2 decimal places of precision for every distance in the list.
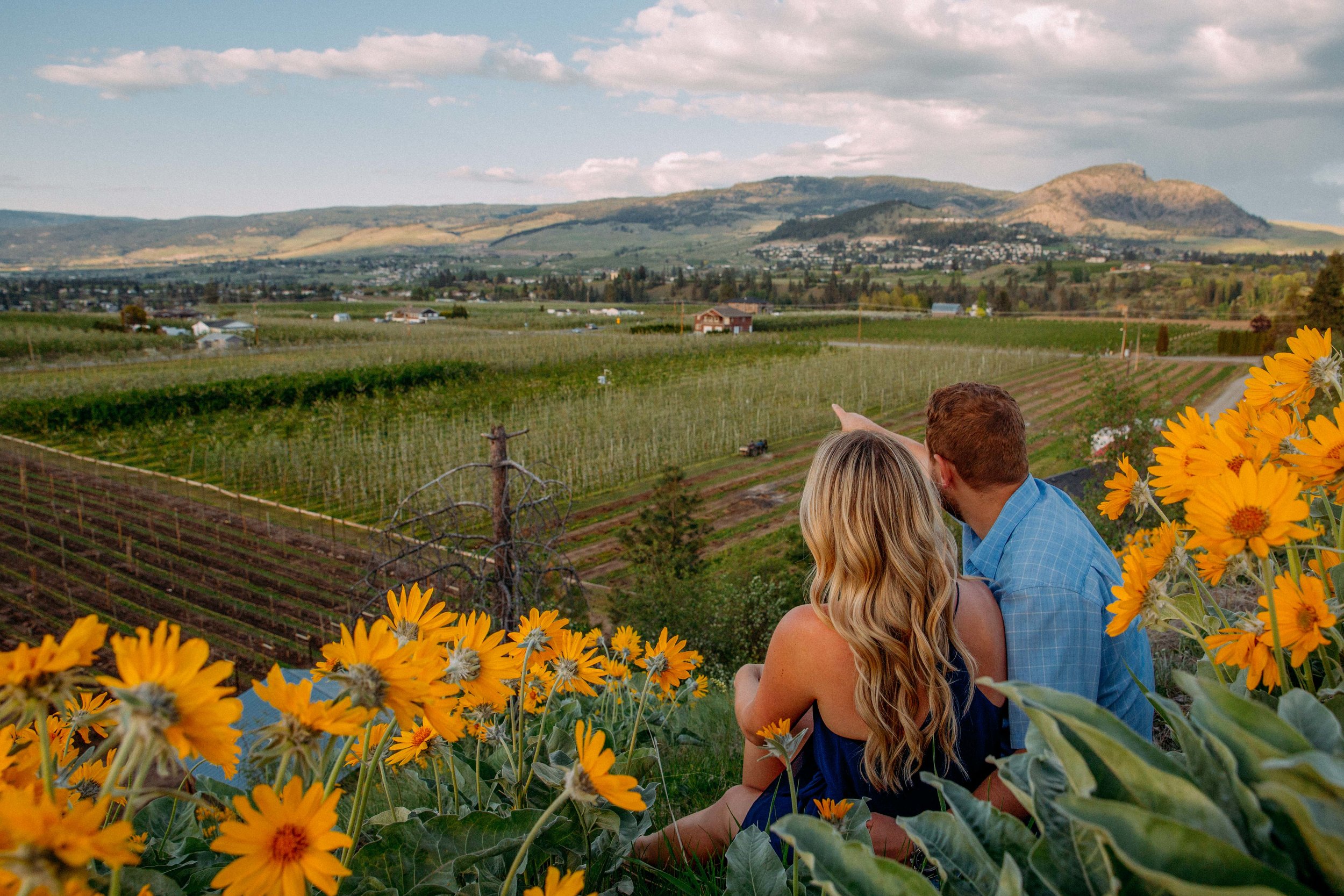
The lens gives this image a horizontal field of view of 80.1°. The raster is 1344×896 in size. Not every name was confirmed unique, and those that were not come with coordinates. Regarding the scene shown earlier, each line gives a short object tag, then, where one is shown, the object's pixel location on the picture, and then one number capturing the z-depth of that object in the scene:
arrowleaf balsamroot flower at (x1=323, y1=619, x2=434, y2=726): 0.73
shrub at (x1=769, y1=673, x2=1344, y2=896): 0.49
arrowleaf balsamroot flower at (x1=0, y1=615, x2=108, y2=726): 0.60
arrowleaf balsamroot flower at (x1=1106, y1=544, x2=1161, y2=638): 1.06
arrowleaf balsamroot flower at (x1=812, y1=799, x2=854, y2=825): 1.15
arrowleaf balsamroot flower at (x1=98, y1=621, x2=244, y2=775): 0.56
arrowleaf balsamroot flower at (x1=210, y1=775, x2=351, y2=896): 0.64
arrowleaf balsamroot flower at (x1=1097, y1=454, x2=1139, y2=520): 1.37
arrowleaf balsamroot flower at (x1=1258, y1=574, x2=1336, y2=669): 0.92
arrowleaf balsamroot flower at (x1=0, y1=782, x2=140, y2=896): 0.51
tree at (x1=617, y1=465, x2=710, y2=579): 8.36
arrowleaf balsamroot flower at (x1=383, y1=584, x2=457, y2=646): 0.91
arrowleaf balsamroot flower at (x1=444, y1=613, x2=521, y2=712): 1.02
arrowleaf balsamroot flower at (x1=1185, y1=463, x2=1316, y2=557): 0.86
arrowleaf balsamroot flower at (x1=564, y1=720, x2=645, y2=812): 0.77
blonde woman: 1.73
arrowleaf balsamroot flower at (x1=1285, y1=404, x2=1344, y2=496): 1.00
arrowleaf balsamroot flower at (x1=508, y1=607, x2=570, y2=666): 1.10
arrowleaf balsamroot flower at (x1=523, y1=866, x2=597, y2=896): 0.73
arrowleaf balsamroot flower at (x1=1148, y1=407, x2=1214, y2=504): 1.18
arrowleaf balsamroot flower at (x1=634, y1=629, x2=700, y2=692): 1.81
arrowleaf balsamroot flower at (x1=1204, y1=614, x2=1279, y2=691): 0.97
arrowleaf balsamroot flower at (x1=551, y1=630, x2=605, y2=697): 1.32
